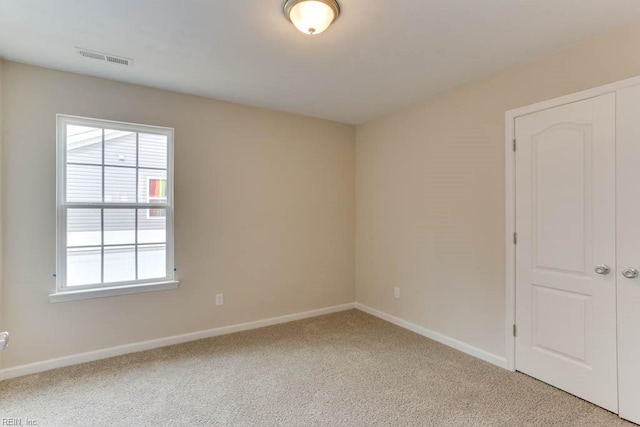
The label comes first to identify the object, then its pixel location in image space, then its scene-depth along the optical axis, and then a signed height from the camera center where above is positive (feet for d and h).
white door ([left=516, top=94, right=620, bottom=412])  6.97 -0.76
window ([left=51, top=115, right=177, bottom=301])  8.97 +0.22
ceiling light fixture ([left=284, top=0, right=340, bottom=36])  5.79 +3.73
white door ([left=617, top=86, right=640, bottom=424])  6.54 -0.70
